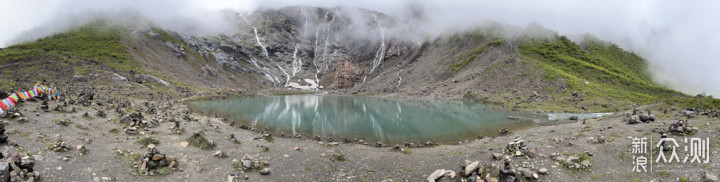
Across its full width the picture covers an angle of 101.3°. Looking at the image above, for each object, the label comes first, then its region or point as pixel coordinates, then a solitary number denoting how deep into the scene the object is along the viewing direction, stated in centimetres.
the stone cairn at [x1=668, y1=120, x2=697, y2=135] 1694
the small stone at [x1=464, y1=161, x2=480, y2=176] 1369
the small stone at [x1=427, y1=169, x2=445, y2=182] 1409
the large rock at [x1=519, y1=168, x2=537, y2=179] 1318
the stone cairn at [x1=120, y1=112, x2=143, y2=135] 2069
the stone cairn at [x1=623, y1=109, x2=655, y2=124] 2272
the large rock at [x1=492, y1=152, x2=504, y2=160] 1606
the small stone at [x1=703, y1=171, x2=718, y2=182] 1112
